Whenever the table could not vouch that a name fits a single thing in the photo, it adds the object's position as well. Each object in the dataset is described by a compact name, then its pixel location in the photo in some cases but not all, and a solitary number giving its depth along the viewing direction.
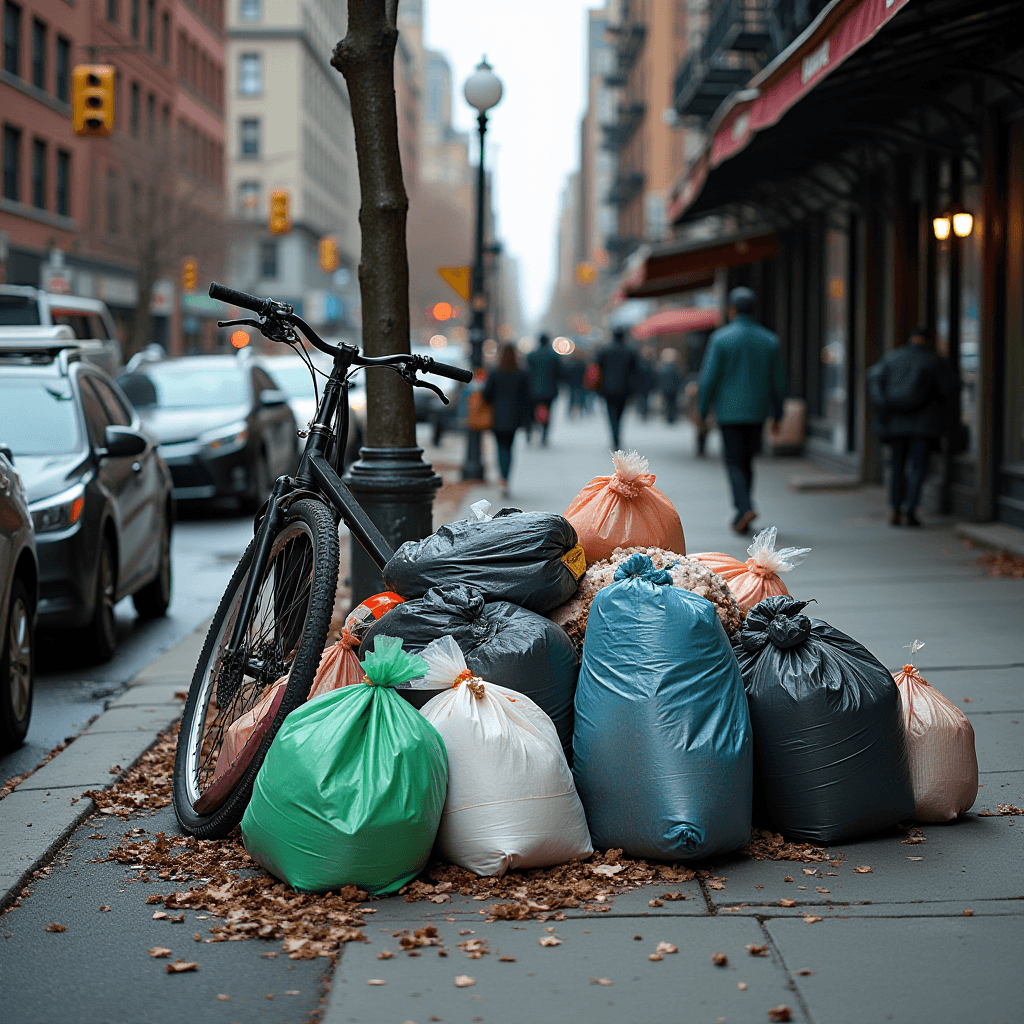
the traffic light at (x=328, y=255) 54.22
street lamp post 17.33
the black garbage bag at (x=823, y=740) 4.22
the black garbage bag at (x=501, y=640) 4.27
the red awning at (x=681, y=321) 31.73
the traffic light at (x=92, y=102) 22.52
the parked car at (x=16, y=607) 5.74
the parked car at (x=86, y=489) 7.32
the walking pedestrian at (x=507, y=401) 16.44
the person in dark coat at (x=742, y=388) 11.98
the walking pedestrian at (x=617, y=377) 21.80
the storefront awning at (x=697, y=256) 21.89
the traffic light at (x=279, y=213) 41.56
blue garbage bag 4.00
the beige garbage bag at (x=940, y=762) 4.43
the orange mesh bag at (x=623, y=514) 5.11
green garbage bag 3.77
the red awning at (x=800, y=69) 8.22
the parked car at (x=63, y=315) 18.61
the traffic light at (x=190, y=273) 47.74
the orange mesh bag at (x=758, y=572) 5.05
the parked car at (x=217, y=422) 14.63
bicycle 4.59
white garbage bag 3.94
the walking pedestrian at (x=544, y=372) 24.36
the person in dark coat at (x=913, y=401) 12.28
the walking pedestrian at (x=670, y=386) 34.53
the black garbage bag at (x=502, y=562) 4.53
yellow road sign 19.55
